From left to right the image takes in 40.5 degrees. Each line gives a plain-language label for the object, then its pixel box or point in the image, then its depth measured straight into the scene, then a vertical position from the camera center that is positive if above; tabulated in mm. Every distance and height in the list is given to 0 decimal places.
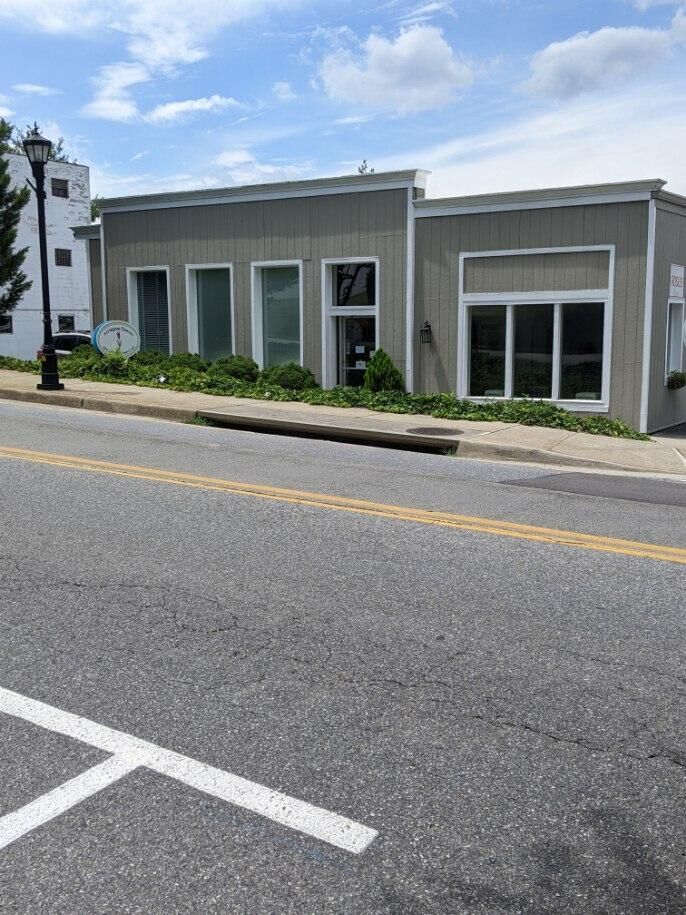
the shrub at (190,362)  20672 -525
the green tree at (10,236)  30719 +3436
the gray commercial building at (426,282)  16250 +1105
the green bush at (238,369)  19875 -652
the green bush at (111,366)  20812 -612
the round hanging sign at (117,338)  20953 +10
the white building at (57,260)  43188 +3800
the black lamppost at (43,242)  17328 +1836
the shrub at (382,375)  18422 -727
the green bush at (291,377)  19266 -802
